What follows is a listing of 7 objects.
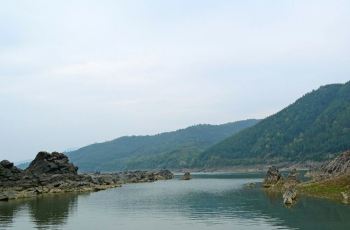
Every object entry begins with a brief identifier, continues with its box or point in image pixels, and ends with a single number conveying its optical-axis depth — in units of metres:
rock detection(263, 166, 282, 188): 166.61
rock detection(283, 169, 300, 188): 147.91
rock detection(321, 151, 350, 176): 147.57
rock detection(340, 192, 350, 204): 102.99
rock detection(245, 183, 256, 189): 173.23
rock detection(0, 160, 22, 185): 169.50
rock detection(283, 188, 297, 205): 107.50
